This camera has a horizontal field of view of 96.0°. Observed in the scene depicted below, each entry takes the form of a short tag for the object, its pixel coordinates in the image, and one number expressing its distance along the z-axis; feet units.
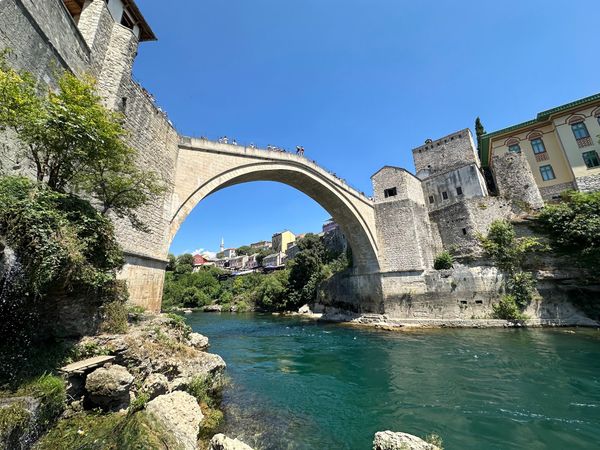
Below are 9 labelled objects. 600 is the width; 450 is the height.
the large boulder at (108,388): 11.10
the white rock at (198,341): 22.99
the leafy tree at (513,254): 42.91
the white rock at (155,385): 13.23
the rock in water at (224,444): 9.45
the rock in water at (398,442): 8.87
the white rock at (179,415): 9.78
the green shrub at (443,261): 52.93
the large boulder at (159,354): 13.84
